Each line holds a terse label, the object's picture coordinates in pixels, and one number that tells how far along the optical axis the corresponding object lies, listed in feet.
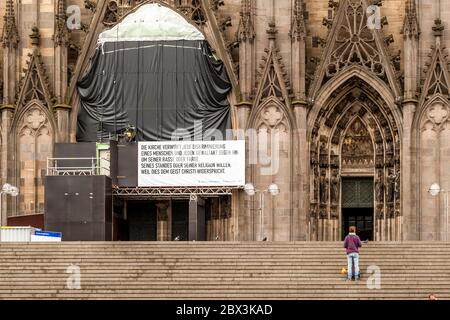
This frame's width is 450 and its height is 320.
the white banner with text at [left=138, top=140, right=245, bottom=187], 165.07
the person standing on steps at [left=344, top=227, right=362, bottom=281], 126.41
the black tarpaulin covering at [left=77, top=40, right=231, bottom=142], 169.07
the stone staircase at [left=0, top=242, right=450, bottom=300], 127.65
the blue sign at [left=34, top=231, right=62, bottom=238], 147.33
